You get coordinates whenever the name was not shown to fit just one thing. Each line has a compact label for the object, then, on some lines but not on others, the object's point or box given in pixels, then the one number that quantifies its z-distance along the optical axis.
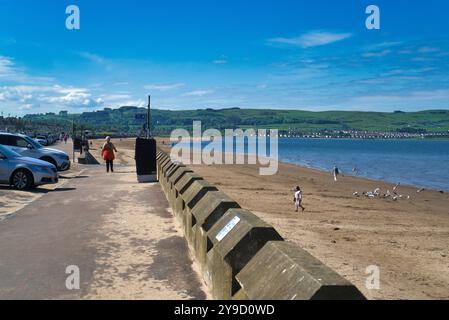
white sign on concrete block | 4.91
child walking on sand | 17.91
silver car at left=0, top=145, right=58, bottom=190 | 15.84
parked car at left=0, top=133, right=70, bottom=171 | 21.73
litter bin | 18.00
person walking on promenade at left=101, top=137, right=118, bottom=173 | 22.11
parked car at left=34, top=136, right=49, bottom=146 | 51.86
